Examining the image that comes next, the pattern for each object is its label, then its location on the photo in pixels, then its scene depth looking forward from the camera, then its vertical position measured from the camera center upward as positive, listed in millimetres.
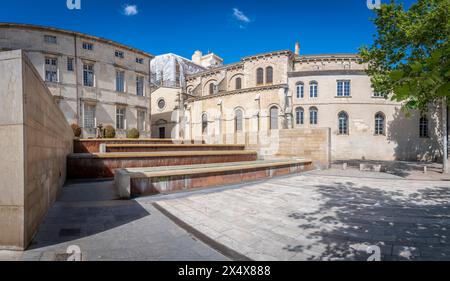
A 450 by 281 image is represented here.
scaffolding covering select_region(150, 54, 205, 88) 46750 +15532
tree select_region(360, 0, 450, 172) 13664 +6672
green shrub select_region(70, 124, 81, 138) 21003 +916
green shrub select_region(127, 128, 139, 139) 25000 +615
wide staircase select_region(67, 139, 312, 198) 7223 -1229
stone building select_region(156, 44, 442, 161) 27500 +3567
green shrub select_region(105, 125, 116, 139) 22531 +767
